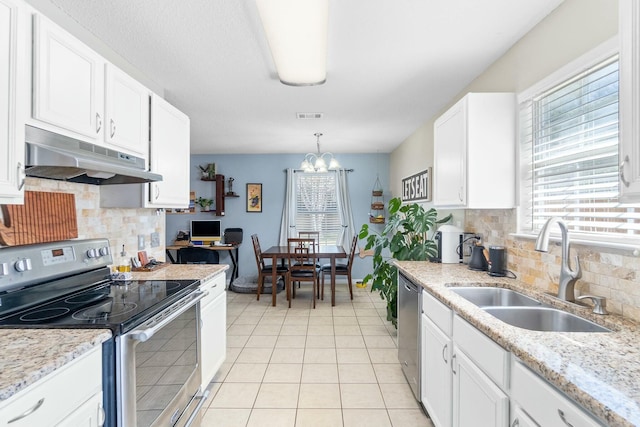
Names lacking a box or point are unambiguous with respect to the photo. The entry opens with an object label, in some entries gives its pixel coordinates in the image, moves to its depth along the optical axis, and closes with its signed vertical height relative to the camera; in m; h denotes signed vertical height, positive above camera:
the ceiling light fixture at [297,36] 1.55 +1.03
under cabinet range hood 1.29 +0.25
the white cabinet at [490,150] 2.07 +0.43
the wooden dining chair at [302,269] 4.33 -0.75
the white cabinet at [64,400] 0.83 -0.54
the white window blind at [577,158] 1.41 +0.31
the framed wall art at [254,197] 5.90 +0.34
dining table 4.36 -0.57
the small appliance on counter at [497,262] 2.12 -0.31
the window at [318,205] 5.91 +0.19
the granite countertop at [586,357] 0.74 -0.43
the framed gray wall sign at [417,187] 3.77 +0.38
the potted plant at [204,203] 5.79 +0.22
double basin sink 1.39 -0.48
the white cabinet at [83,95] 1.32 +0.61
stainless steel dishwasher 2.12 -0.84
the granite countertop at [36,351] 0.84 -0.43
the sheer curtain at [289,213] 5.85 +0.04
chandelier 4.16 +0.68
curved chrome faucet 1.48 -0.23
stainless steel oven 1.22 -0.43
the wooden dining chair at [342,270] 4.64 -0.82
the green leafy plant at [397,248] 3.05 -0.33
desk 5.31 -0.67
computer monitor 5.58 -0.30
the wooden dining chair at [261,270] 4.61 -0.83
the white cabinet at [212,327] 2.14 -0.82
